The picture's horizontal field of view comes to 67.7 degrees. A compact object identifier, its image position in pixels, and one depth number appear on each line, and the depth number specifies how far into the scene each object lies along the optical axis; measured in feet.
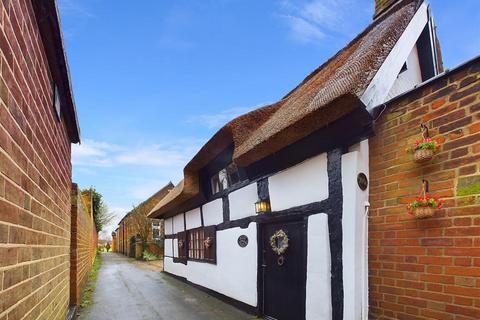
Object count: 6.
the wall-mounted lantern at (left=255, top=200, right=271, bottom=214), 19.30
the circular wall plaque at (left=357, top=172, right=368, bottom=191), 13.26
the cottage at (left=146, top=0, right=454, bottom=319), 13.21
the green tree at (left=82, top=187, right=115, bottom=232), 44.87
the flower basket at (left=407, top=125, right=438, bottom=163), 10.50
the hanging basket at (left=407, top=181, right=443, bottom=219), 10.19
